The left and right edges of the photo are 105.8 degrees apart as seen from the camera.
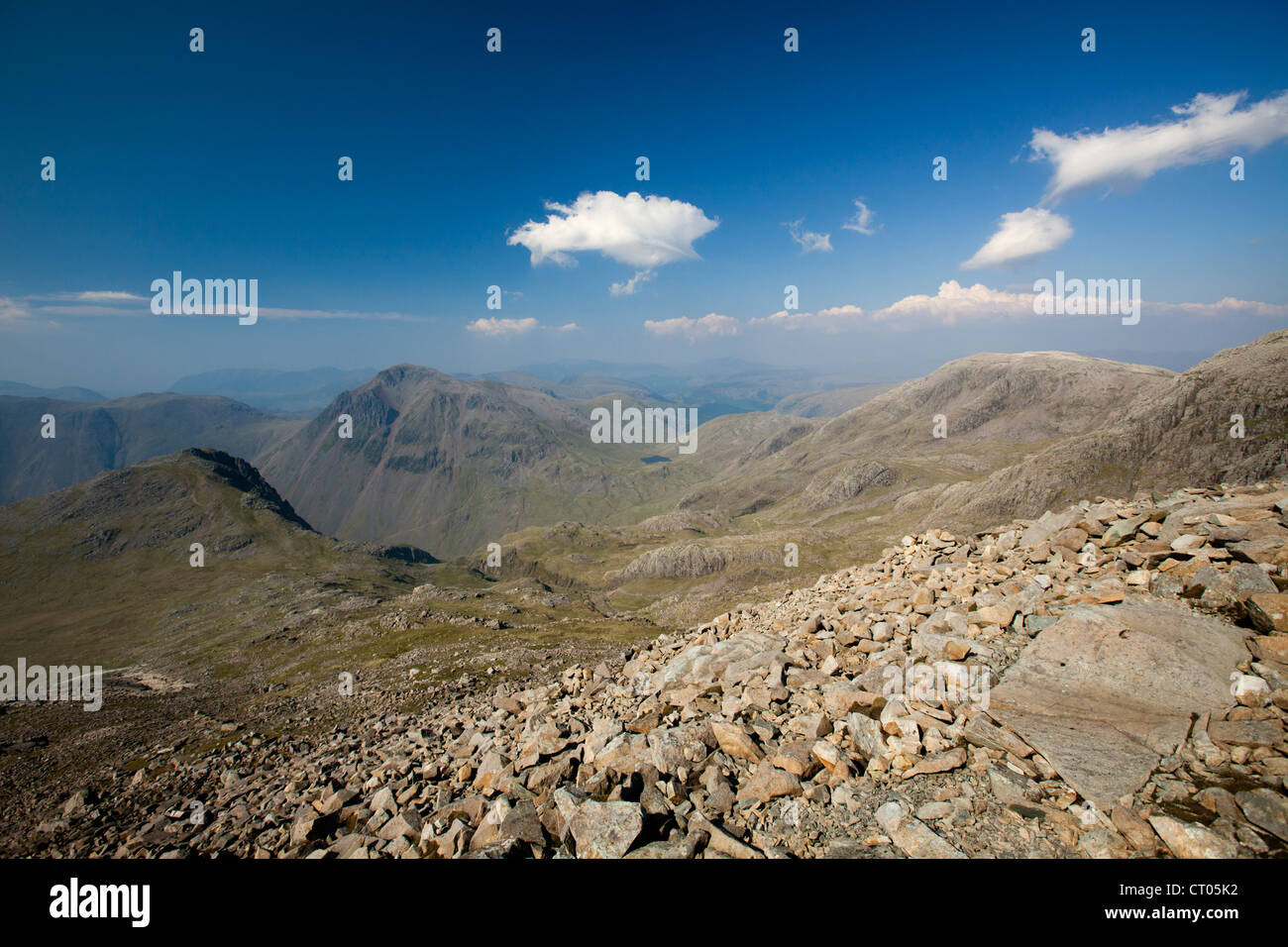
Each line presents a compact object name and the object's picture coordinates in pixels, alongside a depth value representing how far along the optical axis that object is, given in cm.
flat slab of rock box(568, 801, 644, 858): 1077
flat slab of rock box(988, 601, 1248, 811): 1030
